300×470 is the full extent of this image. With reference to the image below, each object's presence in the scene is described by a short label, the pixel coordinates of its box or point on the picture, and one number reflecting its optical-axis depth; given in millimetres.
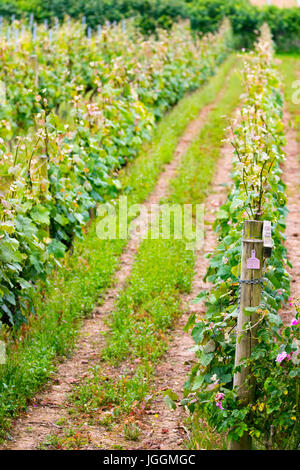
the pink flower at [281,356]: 7380
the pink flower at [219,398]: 8023
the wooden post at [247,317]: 7809
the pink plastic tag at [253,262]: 7785
